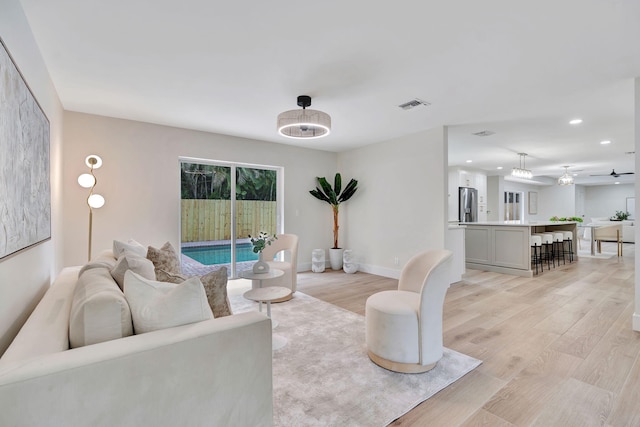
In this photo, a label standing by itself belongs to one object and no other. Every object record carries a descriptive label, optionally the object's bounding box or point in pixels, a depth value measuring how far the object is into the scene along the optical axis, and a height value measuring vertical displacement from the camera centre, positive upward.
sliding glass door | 4.73 +0.06
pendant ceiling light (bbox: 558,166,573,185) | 7.73 +0.90
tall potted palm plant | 5.95 +0.40
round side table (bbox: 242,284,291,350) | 2.66 -0.74
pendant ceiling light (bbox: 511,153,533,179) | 6.56 +0.95
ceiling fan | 9.20 +1.31
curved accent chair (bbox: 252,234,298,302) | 4.04 -0.68
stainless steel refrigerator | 7.90 +0.29
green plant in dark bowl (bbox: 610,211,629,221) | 11.10 -0.08
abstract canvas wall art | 1.39 +0.30
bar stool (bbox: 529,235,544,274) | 5.78 -0.58
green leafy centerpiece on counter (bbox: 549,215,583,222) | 7.73 -0.11
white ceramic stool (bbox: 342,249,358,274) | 5.71 -0.94
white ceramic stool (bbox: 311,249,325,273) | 5.83 -0.90
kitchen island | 5.40 -0.62
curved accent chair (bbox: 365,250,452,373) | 2.15 -0.83
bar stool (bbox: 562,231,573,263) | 7.09 -0.64
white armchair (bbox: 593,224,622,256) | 7.74 -0.50
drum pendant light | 2.90 +0.94
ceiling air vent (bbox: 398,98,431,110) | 3.44 +1.32
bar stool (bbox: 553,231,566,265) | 6.51 -0.73
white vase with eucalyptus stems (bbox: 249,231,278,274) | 3.16 -0.40
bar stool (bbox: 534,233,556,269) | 6.24 -0.79
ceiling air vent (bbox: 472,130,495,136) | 4.73 +1.33
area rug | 1.77 -1.17
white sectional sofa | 0.90 -0.56
